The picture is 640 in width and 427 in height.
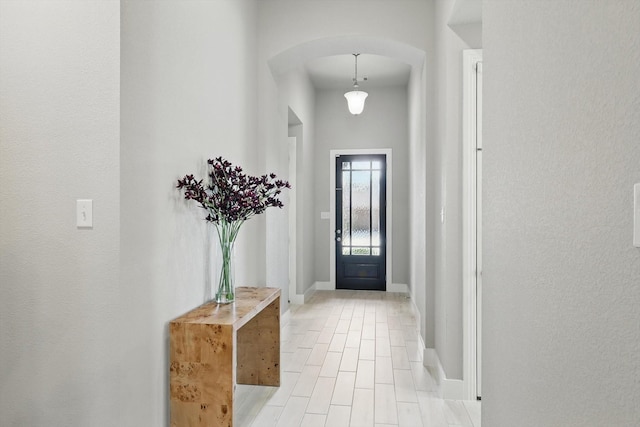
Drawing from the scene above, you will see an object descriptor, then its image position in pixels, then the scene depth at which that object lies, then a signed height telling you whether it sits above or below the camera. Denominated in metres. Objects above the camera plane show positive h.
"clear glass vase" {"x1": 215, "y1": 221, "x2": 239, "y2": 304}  2.50 -0.32
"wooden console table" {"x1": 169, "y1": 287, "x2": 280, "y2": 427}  2.04 -0.75
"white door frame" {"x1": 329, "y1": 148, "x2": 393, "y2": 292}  6.61 +0.06
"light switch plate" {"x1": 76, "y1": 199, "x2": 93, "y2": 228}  1.76 -0.01
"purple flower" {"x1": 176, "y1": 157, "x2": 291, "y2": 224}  2.42 +0.08
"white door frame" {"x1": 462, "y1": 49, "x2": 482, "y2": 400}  2.77 -0.08
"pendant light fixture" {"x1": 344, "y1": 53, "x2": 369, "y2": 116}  5.42 +1.40
